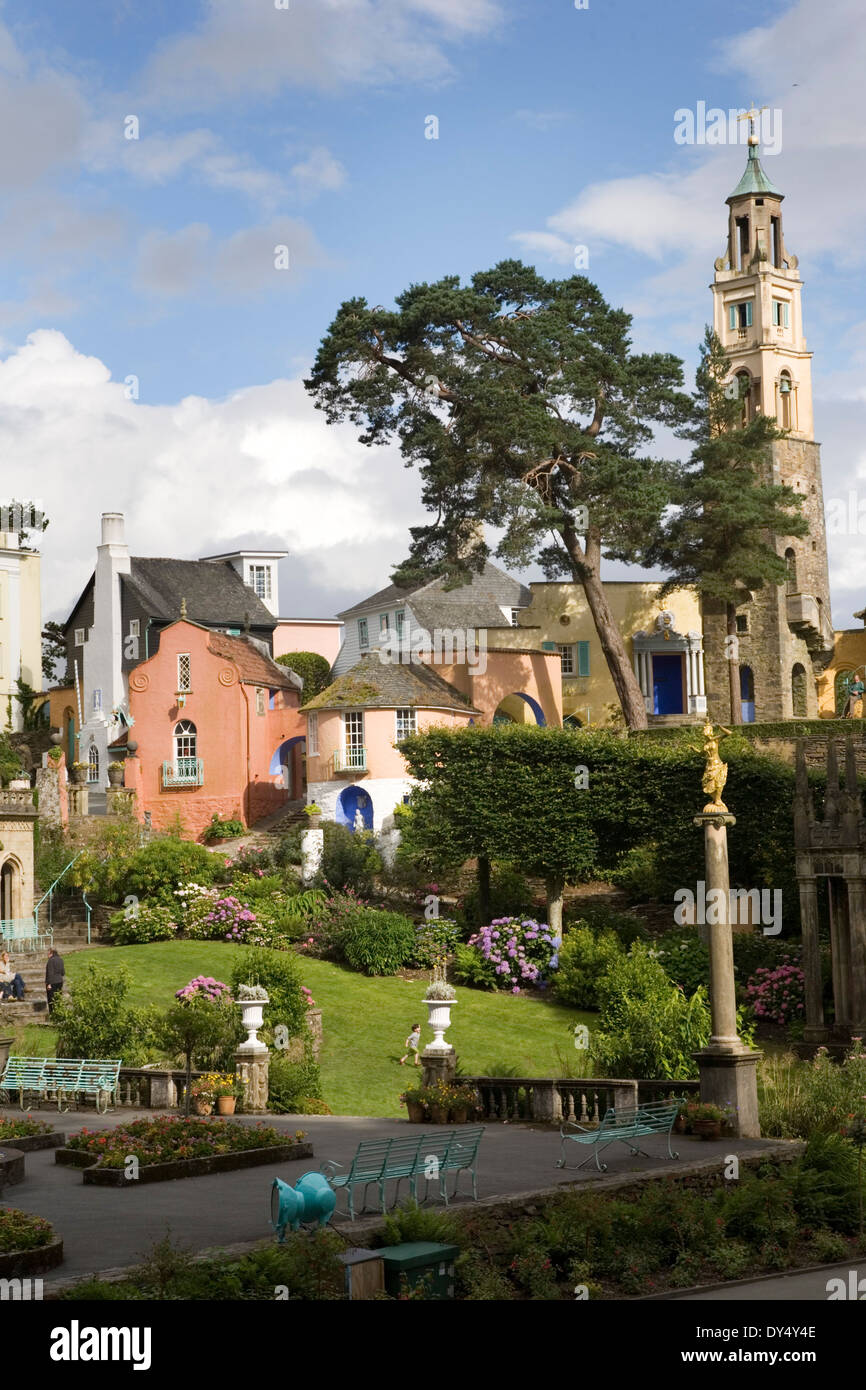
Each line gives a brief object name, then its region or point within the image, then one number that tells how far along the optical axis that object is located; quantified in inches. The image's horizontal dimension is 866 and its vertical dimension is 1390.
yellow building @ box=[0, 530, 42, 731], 2591.0
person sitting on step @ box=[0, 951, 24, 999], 1368.1
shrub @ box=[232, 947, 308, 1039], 1188.5
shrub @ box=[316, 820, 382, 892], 1809.8
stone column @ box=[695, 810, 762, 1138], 804.0
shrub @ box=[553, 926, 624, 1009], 1539.1
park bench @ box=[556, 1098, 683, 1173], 708.0
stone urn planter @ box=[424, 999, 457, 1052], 944.3
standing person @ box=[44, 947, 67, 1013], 1289.4
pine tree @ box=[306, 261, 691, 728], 1978.3
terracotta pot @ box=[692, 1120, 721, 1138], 783.1
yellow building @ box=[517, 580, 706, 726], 2427.4
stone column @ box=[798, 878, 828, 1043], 1227.2
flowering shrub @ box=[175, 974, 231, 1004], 1316.4
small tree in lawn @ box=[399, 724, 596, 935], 1692.9
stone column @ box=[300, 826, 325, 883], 1841.8
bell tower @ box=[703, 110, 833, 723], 2367.1
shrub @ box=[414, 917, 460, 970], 1657.2
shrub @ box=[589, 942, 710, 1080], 1004.6
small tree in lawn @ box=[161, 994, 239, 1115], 995.3
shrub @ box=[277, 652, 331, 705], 2522.1
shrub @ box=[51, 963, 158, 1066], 1096.8
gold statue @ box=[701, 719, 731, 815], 856.9
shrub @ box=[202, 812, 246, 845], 2065.7
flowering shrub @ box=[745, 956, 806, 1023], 1427.2
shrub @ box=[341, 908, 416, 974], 1627.7
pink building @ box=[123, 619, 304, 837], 2119.8
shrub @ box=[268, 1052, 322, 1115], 1021.2
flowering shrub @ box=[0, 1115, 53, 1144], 840.3
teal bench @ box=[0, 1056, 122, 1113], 989.8
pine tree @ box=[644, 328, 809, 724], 2081.7
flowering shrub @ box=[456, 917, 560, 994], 1615.4
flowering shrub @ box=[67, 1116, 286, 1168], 741.3
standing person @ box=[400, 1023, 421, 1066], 1290.0
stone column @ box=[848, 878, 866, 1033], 1215.6
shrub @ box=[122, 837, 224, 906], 1763.0
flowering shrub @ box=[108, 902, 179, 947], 1705.2
